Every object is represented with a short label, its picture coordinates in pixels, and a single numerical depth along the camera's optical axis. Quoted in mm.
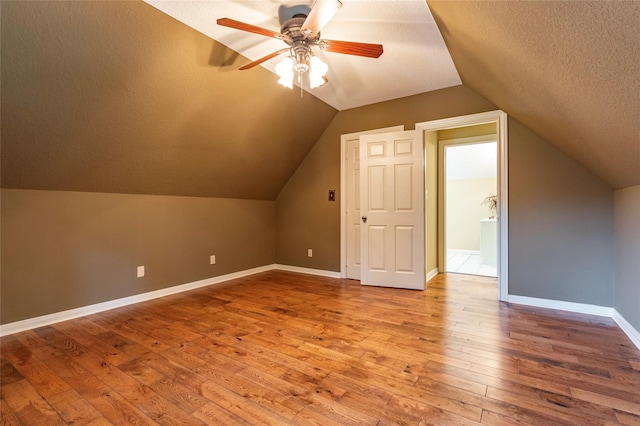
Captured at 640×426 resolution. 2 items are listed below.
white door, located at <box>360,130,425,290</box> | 3855
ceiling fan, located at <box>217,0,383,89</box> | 1811
